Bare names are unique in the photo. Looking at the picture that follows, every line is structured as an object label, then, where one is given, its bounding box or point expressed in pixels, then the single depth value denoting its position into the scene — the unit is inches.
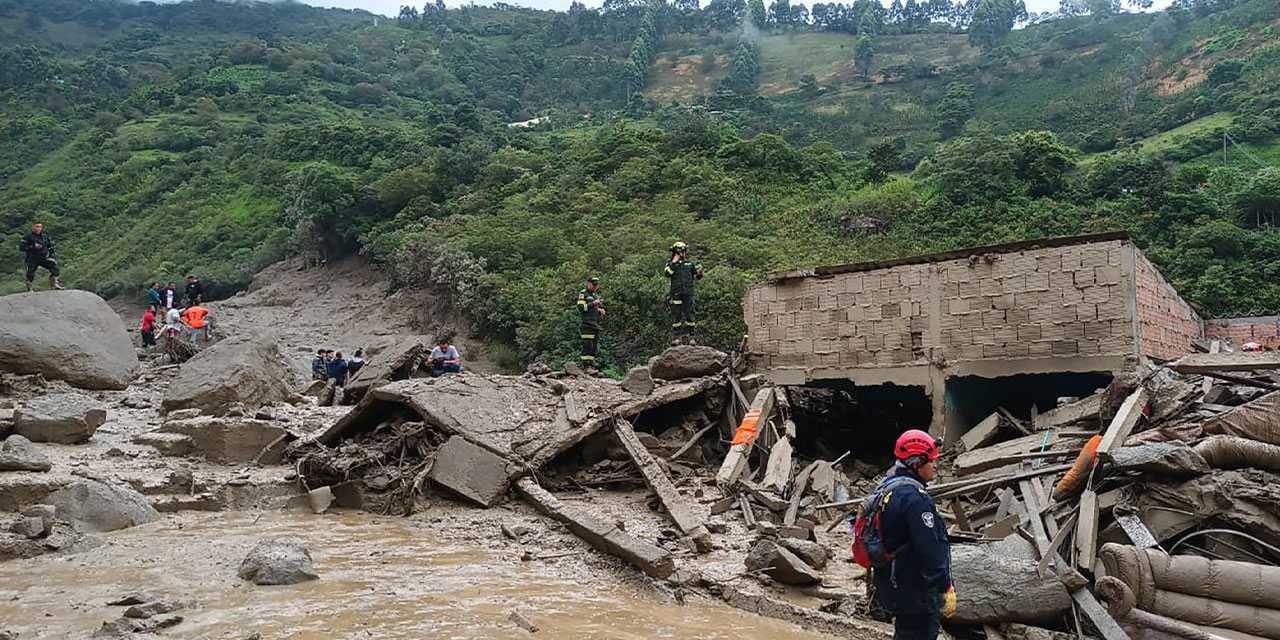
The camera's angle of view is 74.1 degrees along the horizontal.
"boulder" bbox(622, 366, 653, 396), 463.8
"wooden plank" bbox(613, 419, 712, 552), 322.3
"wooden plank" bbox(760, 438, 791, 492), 382.0
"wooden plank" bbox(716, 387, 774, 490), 381.4
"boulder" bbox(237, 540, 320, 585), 247.0
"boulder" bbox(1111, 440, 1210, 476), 242.4
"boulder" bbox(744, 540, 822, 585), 260.1
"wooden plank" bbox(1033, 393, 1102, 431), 346.6
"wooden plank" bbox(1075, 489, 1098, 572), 232.1
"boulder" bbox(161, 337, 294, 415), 483.8
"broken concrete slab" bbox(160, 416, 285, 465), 422.3
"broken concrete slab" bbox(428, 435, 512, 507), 374.6
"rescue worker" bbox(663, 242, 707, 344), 569.6
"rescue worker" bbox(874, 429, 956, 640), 167.2
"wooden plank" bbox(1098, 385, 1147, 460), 268.8
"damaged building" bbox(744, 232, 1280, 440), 375.9
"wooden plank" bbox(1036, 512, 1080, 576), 220.8
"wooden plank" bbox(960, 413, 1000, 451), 387.9
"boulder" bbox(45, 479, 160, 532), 304.5
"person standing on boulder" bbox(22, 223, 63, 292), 609.6
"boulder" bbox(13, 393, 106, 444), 394.9
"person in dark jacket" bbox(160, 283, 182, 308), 765.9
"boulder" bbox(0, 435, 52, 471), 323.3
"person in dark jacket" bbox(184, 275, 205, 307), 775.1
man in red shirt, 740.0
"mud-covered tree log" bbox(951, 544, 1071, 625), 214.5
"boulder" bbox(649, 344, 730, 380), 494.3
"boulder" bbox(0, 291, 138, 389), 505.7
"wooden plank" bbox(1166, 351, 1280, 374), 321.4
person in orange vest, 697.6
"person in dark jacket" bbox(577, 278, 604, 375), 604.7
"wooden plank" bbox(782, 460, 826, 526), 342.9
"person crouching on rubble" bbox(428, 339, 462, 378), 553.0
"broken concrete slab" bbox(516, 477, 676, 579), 270.2
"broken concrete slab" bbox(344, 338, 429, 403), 512.4
